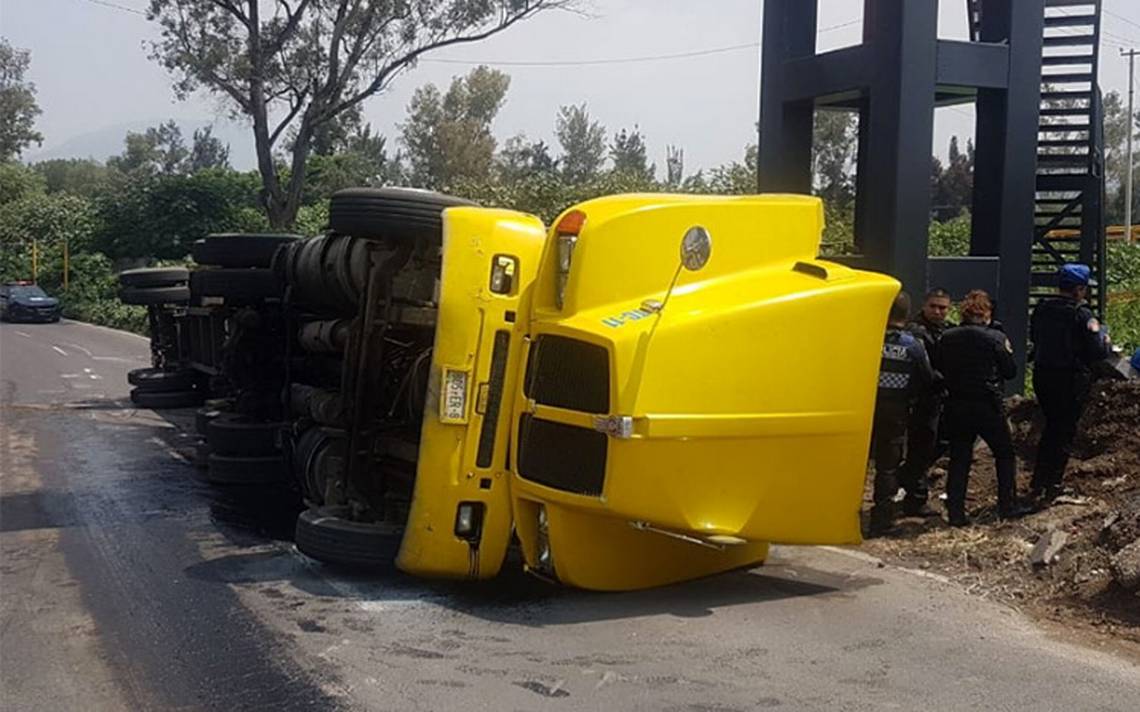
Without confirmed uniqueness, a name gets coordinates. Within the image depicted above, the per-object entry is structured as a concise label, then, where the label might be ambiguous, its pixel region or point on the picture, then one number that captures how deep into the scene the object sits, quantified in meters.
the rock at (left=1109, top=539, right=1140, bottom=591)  6.31
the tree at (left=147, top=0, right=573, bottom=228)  31.33
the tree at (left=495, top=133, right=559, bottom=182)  58.59
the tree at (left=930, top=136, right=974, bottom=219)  62.73
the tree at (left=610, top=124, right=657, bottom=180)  63.29
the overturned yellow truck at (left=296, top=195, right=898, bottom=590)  5.92
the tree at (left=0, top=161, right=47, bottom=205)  67.94
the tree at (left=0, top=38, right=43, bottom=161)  74.69
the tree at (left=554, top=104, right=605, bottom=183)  70.25
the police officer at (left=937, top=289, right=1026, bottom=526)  8.03
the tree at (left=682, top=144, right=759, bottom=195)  24.72
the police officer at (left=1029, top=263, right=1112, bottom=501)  8.19
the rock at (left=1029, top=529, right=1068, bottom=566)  7.00
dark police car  44.00
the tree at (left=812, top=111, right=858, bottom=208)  38.47
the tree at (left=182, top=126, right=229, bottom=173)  119.50
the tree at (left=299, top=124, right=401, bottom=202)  52.56
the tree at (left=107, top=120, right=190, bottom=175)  121.73
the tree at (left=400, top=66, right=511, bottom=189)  58.81
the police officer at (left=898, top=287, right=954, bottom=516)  8.50
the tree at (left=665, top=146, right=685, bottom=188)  36.88
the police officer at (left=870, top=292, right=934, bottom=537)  8.14
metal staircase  14.31
